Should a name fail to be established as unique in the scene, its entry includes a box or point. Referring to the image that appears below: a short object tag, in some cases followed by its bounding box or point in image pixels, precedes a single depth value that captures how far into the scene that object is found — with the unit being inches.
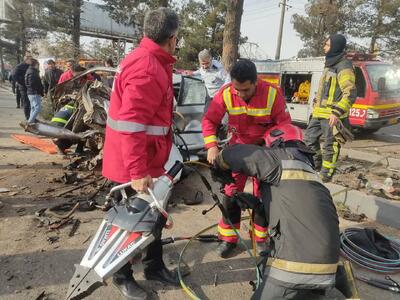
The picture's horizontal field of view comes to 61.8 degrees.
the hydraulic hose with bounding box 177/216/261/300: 98.1
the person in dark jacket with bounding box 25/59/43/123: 331.3
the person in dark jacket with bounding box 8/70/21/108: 483.1
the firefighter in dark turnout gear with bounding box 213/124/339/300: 70.4
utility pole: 893.2
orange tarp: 255.6
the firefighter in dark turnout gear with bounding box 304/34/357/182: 174.7
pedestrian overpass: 1466.5
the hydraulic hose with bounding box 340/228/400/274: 118.3
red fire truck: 358.9
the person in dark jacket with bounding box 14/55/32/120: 369.1
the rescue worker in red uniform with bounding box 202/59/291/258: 107.4
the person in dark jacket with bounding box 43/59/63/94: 392.2
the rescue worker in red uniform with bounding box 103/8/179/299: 82.0
